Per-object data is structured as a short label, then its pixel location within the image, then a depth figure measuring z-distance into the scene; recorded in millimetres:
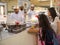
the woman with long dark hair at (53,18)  1723
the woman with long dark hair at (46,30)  1476
